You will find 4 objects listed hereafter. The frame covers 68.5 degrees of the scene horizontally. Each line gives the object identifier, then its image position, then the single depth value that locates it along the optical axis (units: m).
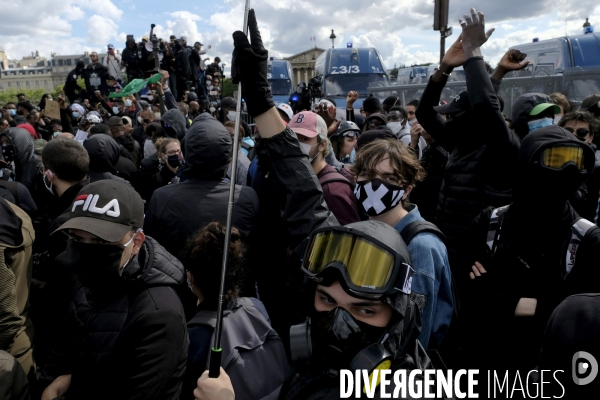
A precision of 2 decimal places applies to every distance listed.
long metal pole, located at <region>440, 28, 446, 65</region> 7.29
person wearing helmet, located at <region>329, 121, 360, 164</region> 4.90
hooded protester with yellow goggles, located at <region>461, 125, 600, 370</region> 2.08
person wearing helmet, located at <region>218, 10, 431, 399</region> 1.36
